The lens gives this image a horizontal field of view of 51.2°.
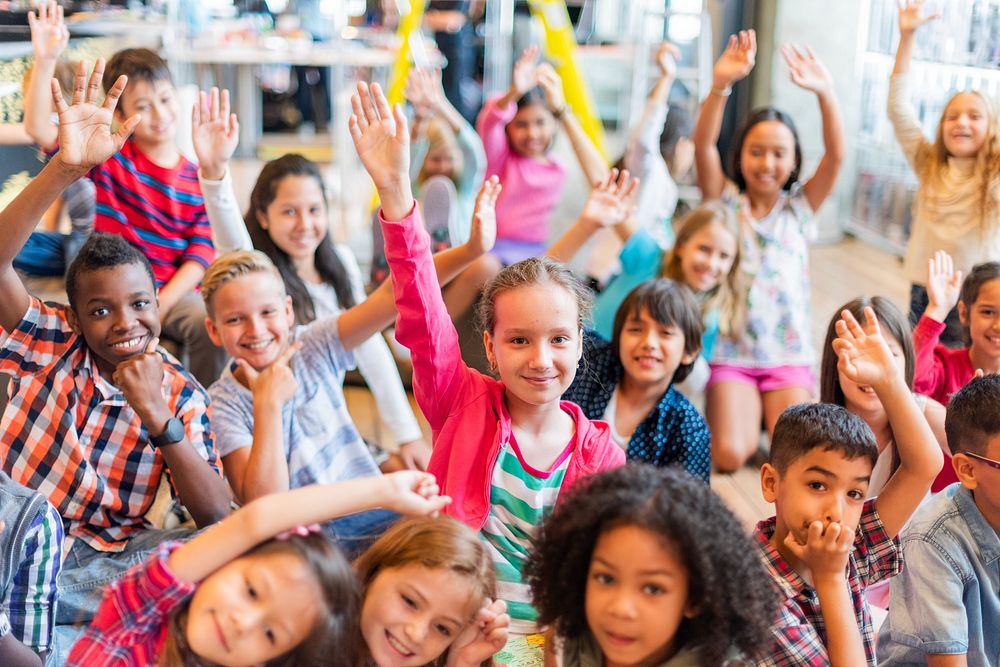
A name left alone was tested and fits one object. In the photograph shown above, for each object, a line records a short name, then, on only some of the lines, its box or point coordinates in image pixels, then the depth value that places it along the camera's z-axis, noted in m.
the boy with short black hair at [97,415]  1.74
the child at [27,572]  1.50
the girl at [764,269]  2.96
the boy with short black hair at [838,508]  1.37
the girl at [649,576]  1.15
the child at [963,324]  2.25
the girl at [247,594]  1.16
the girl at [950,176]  2.82
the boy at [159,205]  2.70
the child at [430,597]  1.28
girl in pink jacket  1.61
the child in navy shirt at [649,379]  2.28
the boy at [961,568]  1.56
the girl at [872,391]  1.98
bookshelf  4.12
